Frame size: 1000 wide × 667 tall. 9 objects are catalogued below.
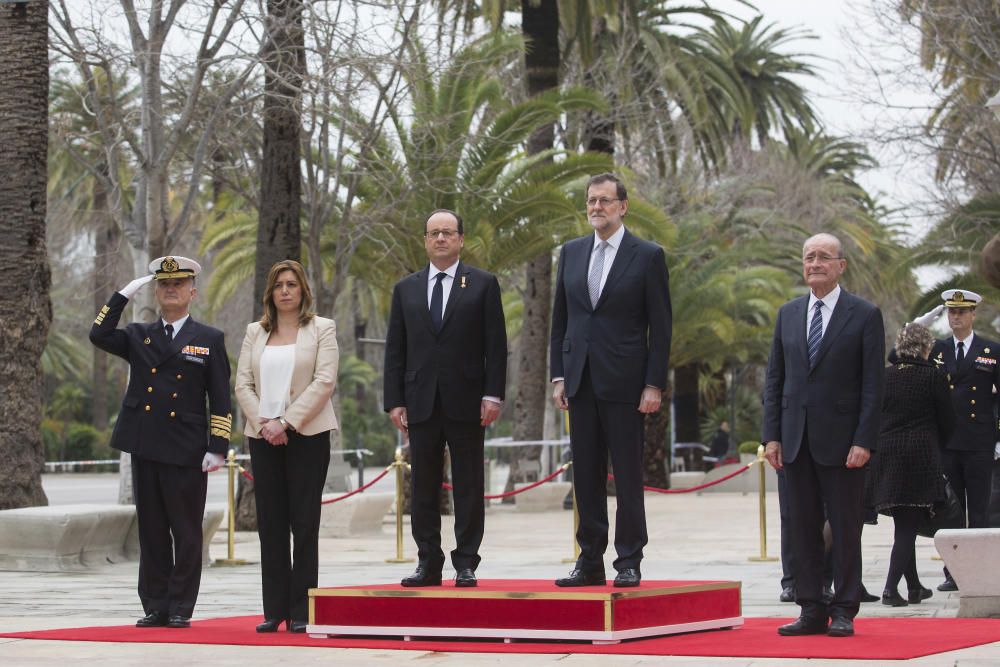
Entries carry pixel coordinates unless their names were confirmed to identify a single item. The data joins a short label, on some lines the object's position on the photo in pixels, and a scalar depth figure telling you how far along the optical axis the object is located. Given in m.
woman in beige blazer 17.27
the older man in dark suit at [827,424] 16.11
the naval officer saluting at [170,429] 18.12
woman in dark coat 20.91
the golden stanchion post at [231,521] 31.51
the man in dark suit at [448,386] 16.77
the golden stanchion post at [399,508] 31.30
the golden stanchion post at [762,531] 31.08
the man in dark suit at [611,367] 16.23
